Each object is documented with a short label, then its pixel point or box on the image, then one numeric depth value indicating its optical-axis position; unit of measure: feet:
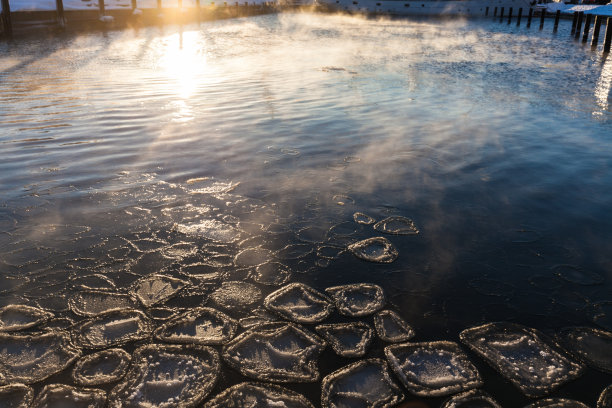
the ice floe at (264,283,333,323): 10.33
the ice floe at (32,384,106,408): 7.77
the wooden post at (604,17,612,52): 64.89
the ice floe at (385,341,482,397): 8.29
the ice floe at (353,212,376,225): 14.89
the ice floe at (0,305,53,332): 9.73
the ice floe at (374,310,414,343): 9.60
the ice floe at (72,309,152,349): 9.36
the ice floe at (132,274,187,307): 10.78
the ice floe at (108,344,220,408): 7.95
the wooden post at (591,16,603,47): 75.97
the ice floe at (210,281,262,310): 10.70
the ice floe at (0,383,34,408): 7.80
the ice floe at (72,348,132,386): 8.36
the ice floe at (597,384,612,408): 7.91
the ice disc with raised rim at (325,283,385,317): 10.52
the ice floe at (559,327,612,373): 8.98
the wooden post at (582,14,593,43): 85.42
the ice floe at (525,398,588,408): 7.87
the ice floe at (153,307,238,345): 9.50
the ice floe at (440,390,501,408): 7.84
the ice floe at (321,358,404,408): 7.95
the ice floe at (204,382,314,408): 7.86
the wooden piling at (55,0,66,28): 93.04
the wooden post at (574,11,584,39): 96.88
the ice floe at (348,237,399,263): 12.78
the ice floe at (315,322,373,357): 9.23
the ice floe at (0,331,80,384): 8.50
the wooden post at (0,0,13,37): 80.23
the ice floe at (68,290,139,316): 10.34
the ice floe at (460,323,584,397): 8.49
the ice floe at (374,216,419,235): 14.26
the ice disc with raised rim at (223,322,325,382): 8.66
